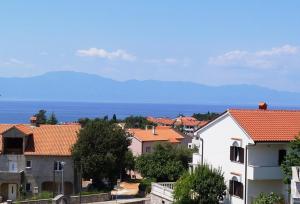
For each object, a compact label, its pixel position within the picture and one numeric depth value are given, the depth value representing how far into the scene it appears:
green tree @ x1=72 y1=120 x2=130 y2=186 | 53.28
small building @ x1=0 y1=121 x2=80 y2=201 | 54.28
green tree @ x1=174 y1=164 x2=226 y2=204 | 37.91
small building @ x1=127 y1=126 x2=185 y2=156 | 85.23
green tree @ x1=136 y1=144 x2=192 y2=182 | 55.94
